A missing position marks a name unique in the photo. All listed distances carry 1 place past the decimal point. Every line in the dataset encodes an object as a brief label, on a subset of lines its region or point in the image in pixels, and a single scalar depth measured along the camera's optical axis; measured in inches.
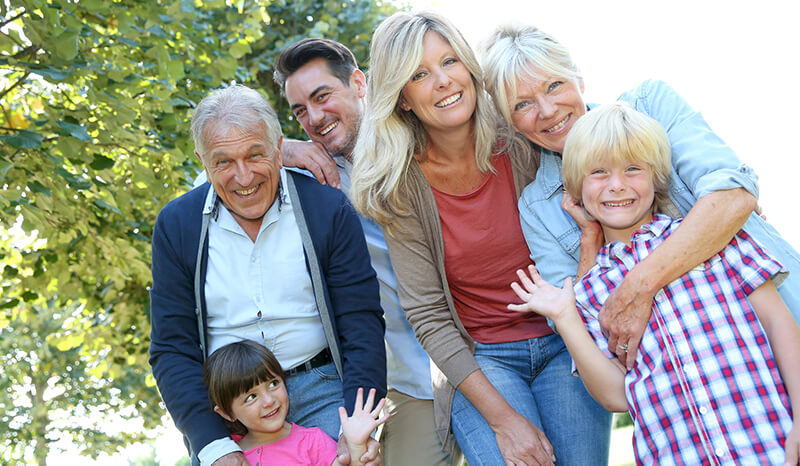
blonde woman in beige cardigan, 110.9
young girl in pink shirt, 104.2
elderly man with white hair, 108.5
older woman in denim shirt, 91.4
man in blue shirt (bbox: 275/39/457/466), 124.4
